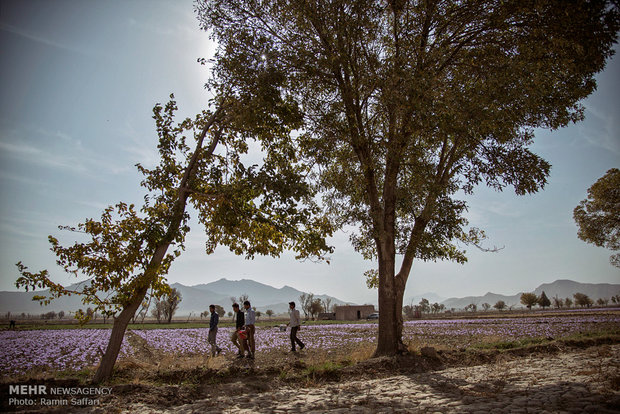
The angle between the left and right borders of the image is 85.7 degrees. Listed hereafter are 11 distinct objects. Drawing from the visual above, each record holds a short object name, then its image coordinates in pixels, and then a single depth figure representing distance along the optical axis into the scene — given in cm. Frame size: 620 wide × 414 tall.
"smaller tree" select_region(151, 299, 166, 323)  8499
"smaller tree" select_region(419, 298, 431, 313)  12270
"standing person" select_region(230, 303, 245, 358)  1298
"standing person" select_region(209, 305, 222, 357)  1380
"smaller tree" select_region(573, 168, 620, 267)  2483
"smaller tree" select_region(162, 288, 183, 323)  6978
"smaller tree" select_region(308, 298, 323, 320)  8538
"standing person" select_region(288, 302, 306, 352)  1491
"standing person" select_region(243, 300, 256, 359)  1251
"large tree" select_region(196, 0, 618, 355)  963
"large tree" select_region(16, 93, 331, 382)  867
